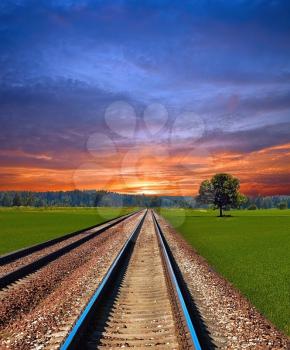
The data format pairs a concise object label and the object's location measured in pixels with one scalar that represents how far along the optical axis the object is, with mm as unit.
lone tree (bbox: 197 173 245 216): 90962
